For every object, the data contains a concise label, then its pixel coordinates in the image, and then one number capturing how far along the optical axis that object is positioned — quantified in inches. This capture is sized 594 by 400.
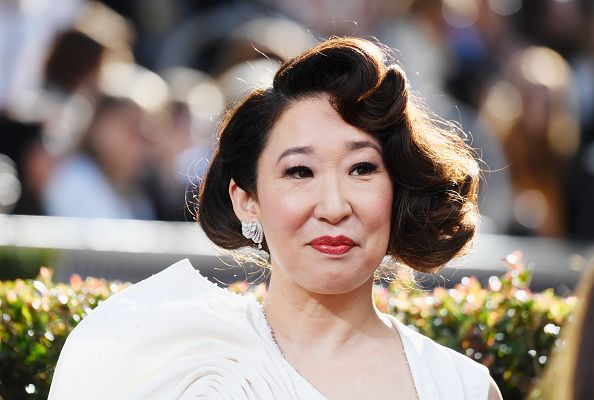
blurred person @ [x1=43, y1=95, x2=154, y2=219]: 592.4
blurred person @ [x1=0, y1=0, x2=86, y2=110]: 656.4
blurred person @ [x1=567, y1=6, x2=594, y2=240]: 676.1
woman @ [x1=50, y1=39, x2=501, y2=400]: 314.7
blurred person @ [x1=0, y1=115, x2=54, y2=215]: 603.5
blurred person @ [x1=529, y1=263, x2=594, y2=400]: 189.3
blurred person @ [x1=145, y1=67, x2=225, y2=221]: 632.4
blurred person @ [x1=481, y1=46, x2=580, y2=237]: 656.4
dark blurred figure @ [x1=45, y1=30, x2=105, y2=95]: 614.5
